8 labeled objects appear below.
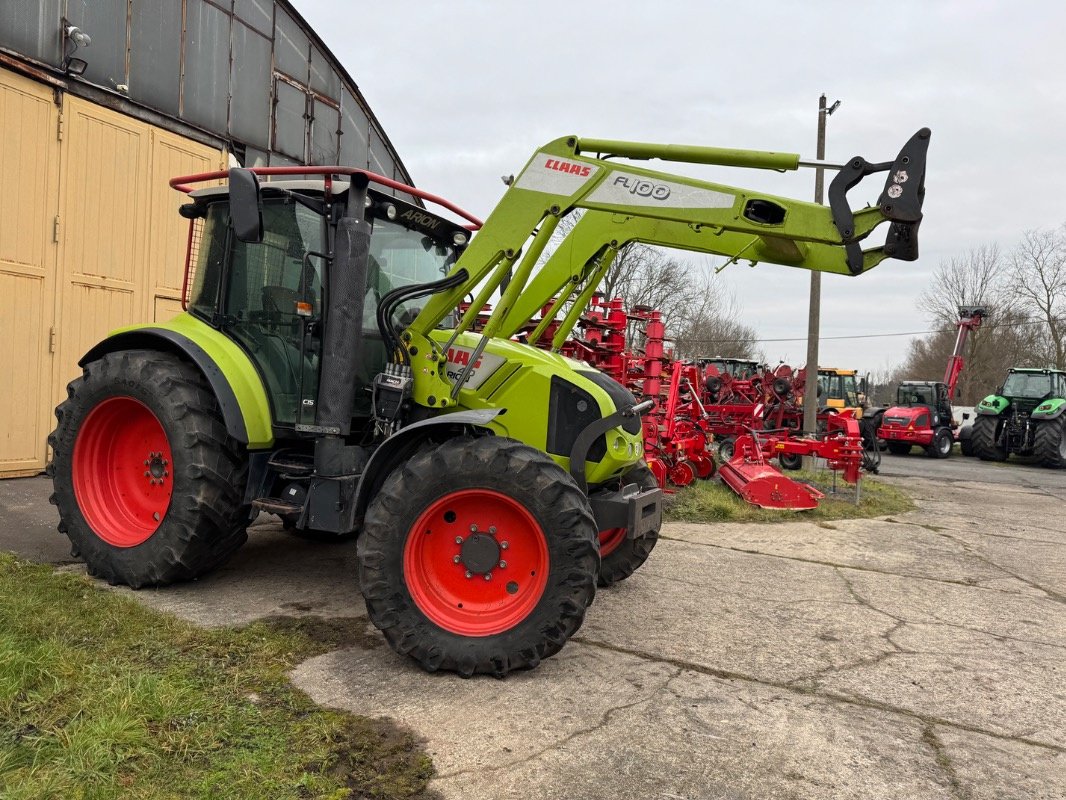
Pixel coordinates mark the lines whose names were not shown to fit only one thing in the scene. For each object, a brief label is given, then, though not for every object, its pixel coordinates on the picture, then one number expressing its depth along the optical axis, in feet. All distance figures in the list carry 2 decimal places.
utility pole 40.88
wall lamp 23.93
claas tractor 11.08
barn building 23.62
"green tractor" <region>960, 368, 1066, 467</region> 57.52
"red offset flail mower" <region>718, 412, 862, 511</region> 26.71
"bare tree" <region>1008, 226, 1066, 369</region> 106.73
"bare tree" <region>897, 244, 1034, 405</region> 112.16
